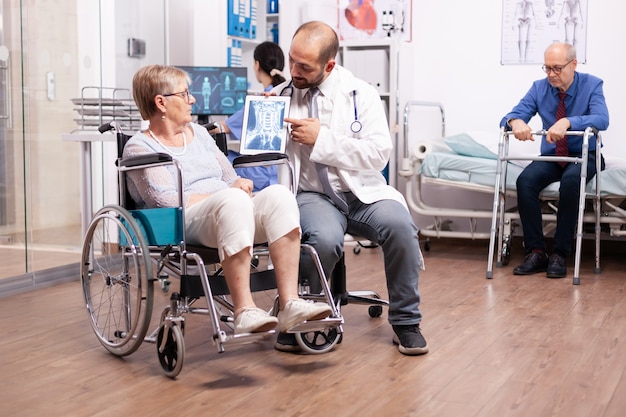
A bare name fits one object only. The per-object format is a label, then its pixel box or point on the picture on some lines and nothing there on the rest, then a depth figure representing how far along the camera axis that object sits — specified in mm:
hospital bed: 4293
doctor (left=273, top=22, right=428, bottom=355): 2705
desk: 3898
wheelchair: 2404
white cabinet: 5152
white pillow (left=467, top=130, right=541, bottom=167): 4859
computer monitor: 4285
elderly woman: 2387
